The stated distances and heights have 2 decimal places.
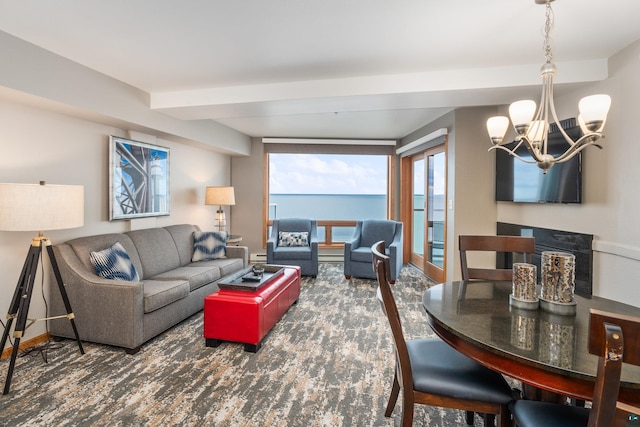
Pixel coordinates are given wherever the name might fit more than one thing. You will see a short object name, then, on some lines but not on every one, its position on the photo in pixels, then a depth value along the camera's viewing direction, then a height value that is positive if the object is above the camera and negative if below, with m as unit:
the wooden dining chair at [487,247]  2.21 -0.26
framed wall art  3.42 +0.35
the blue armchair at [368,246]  4.79 -0.57
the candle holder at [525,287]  1.52 -0.37
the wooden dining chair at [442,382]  1.37 -0.77
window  6.53 +0.48
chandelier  1.57 +0.51
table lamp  4.90 +0.20
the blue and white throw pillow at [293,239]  5.35 -0.49
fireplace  2.69 -0.31
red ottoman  2.64 -0.91
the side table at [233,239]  5.11 -0.50
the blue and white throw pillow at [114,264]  2.79 -0.50
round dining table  1.00 -0.48
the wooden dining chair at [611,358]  0.76 -0.36
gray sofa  2.59 -0.77
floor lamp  2.09 -0.07
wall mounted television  2.76 +0.34
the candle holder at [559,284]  1.45 -0.33
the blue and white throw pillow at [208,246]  4.22 -0.49
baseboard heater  6.02 -0.92
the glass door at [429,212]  4.75 -0.02
